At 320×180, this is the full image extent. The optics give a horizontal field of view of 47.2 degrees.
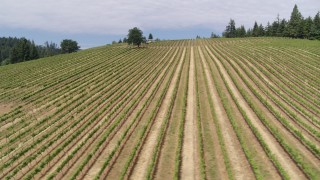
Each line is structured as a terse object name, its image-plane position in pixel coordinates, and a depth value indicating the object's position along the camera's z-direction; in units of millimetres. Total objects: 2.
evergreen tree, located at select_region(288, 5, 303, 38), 139500
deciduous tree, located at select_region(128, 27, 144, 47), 128375
